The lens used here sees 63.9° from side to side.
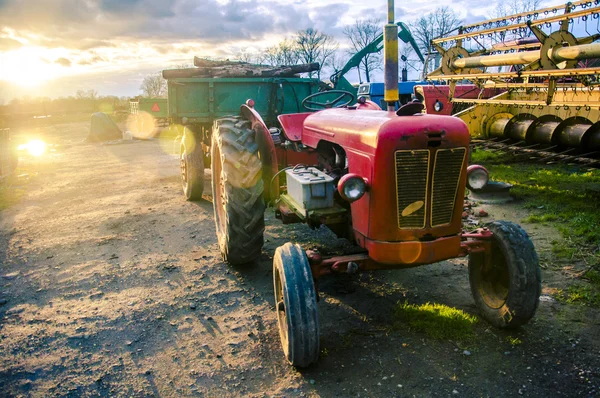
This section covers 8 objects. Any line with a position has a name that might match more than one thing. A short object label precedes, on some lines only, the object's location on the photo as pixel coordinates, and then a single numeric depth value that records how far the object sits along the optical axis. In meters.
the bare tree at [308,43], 43.94
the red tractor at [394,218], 2.77
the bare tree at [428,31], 39.06
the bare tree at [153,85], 48.61
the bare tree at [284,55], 43.59
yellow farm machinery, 6.99
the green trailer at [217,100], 6.84
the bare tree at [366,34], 40.27
